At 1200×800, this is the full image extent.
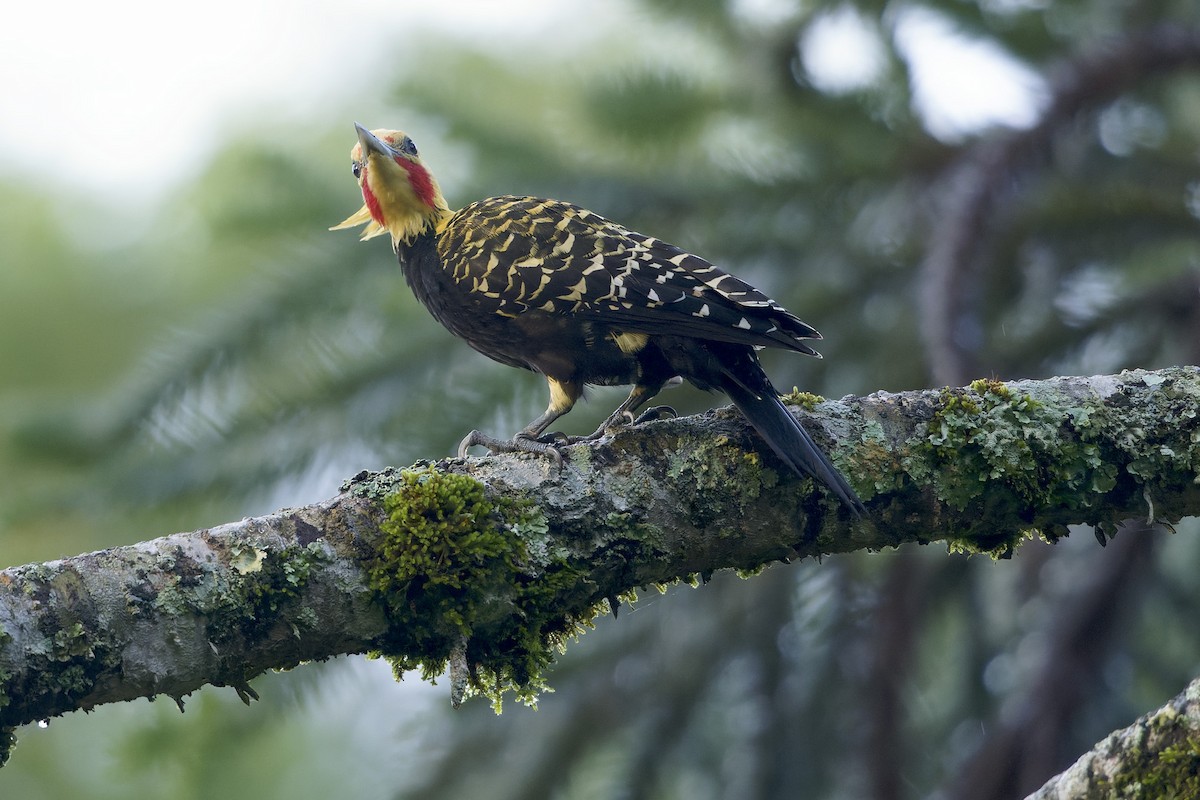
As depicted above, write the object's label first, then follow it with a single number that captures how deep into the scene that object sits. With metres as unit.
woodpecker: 5.65
